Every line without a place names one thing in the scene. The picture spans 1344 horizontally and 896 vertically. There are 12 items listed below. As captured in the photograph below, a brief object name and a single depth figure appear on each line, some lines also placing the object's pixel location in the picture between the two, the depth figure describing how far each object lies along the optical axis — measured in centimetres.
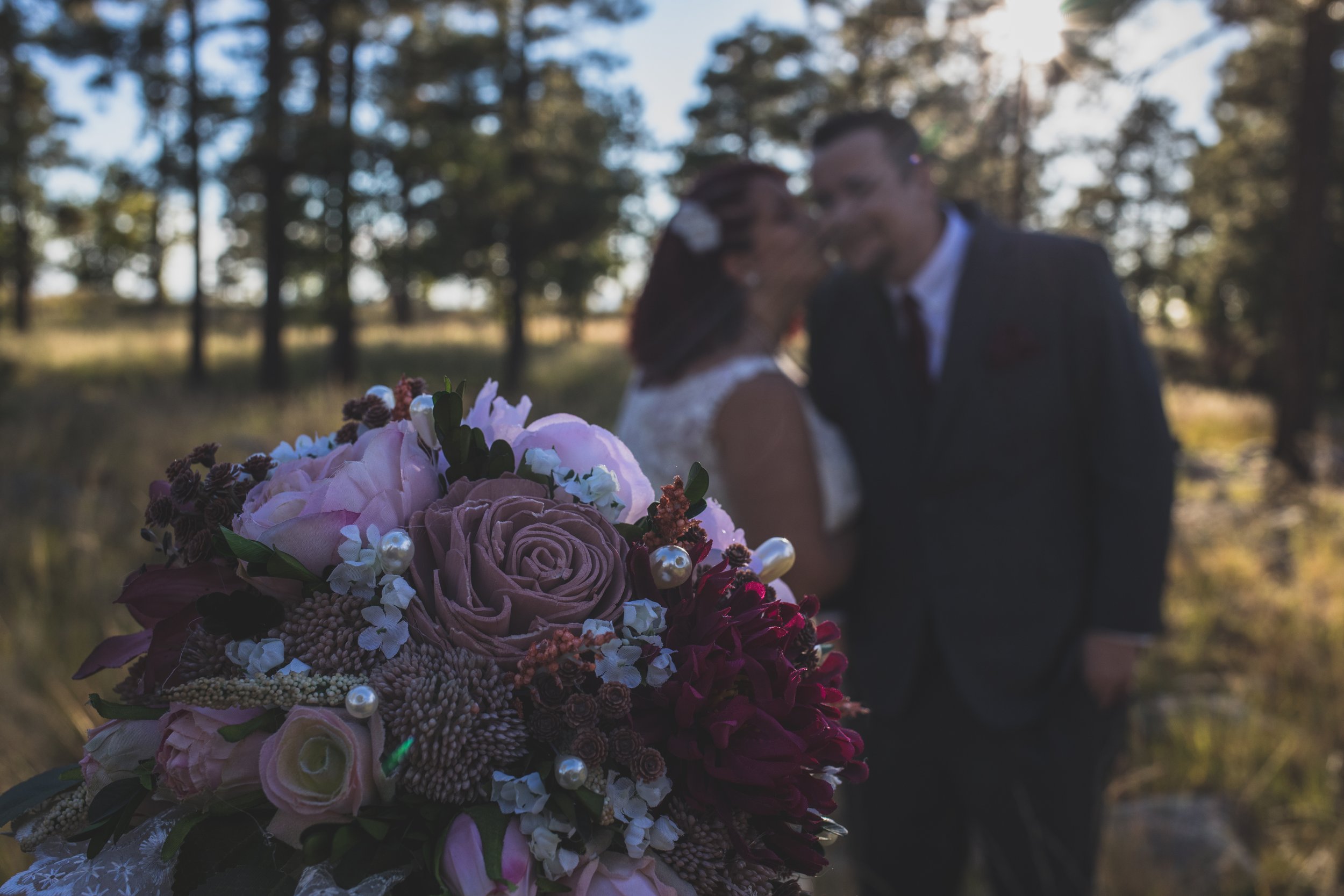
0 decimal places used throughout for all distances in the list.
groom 295
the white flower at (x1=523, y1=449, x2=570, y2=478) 109
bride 290
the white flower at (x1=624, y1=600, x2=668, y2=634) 96
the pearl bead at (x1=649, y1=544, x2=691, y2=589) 100
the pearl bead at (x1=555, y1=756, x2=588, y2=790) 88
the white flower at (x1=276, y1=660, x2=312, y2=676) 89
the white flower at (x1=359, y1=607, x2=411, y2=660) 92
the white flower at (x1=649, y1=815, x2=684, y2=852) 92
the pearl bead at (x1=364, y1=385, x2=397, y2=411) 125
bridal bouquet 88
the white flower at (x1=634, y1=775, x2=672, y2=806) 93
